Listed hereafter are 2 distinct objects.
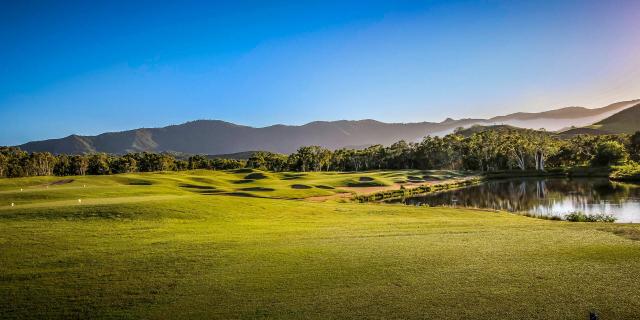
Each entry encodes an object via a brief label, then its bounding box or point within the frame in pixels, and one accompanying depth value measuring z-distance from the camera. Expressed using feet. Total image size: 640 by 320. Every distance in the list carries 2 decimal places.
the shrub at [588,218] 122.21
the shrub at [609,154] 389.39
